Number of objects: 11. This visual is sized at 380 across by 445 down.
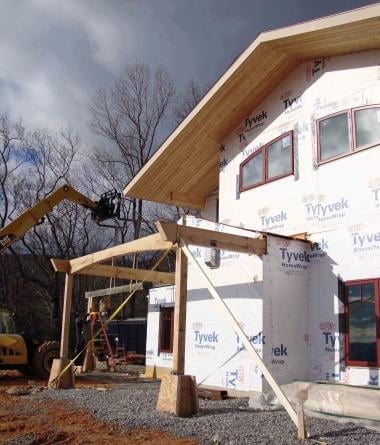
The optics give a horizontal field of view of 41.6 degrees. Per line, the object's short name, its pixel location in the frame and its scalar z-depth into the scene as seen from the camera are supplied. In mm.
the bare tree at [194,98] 34544
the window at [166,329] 15373
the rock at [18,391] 10555
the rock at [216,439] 5969
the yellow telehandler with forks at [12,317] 13984
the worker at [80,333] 17641
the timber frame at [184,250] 6941
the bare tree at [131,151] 33531
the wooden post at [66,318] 11742
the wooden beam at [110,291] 15564
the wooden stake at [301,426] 6121
